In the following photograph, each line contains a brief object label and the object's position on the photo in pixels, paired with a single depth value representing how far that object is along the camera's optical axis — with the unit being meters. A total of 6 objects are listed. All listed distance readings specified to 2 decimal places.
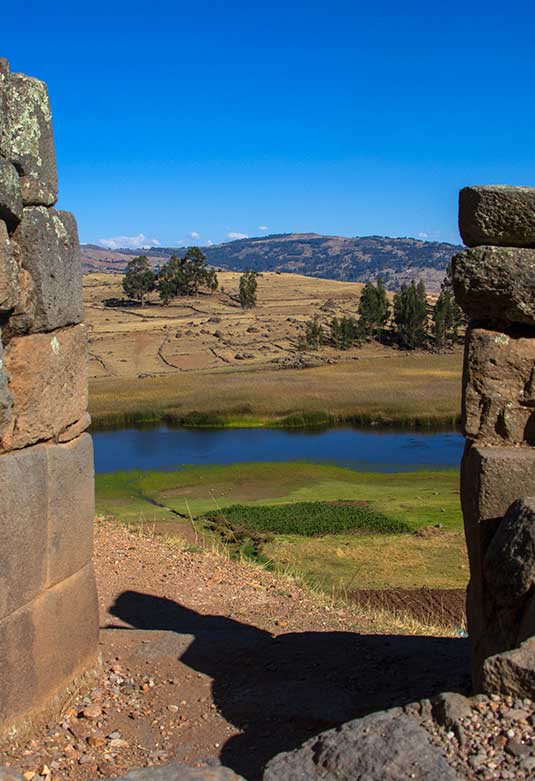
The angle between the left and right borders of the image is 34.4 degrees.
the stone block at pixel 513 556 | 5.21
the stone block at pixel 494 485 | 5.90
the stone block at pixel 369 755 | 4.23
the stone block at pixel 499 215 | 5.96
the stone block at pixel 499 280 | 6.05
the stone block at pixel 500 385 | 6.25
